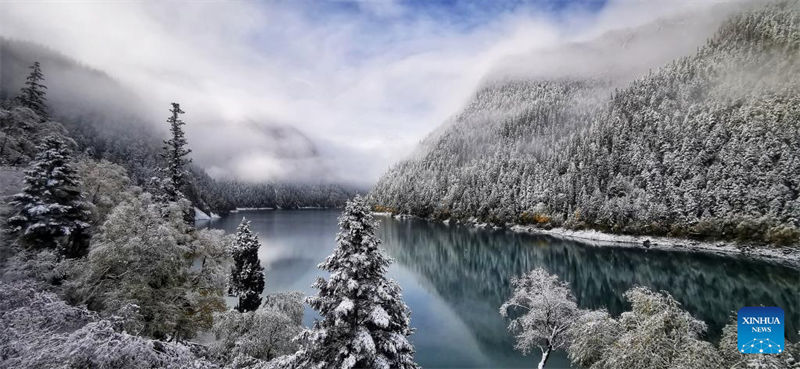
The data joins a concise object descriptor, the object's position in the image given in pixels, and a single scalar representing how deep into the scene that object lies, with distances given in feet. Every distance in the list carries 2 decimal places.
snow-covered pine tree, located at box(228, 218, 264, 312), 112.98
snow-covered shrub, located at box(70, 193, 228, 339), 54.34
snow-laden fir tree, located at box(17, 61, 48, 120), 79.20
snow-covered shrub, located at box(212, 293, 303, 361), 62.80
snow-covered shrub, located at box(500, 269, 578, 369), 79.25
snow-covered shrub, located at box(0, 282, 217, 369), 20.39
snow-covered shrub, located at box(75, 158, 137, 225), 73.61
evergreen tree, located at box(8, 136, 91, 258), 54.95
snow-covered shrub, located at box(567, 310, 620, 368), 59.72
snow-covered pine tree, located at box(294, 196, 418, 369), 38.17
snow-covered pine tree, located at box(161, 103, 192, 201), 85.71
